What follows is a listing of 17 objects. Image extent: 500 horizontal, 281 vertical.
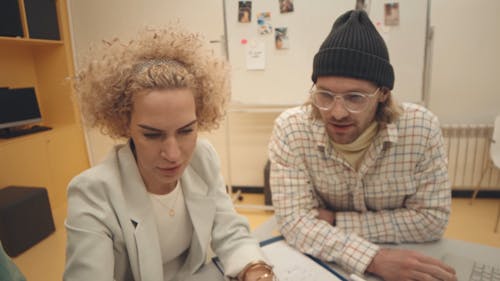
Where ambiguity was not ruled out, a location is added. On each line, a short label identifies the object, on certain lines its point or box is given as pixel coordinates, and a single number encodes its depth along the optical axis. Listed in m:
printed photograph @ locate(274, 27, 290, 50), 2.65
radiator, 2.88
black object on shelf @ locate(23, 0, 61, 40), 3.00
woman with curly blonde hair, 0.84
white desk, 0.97
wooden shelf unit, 2.87
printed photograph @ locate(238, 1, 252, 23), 2.62
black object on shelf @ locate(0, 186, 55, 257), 2.31
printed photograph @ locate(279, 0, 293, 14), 2.57
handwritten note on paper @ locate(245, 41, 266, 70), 2.70
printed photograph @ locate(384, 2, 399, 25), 2.46
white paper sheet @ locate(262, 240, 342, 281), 0.91
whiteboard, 2.50
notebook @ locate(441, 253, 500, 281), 0.91
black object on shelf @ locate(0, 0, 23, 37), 2.79
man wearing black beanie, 1.09
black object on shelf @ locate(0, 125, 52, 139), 2.92
